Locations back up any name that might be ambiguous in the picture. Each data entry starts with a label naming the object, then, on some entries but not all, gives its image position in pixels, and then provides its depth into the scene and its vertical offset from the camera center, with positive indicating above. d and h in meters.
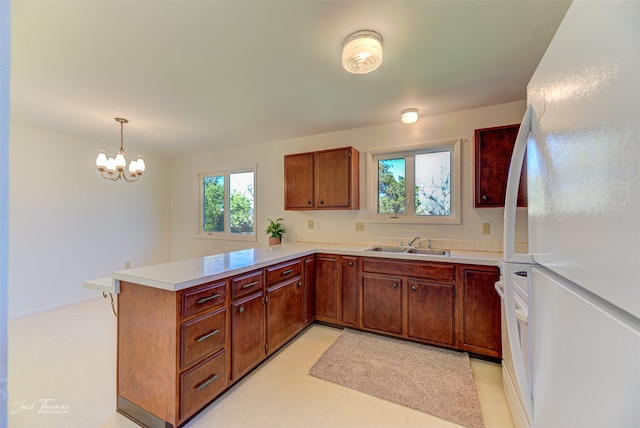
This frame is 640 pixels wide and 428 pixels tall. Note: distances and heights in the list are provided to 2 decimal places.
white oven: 0.93 -0.83
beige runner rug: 1.71 -1.22
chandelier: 2.70 +0.58
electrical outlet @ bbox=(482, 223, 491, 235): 2.65 -0.12
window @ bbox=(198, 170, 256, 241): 4.19 +0.20
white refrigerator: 0.37 -0.01
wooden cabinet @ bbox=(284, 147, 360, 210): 3.03 +0.45
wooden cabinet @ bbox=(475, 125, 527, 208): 2.34 +0.50
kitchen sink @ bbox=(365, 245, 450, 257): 2.62 -0.36
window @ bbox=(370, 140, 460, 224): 2.84 +0.37
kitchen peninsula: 1.48 -0.72
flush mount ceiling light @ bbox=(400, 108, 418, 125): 2.68 +1.05
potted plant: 3.59 -0.20
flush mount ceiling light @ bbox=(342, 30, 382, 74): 1.58 +1.04
